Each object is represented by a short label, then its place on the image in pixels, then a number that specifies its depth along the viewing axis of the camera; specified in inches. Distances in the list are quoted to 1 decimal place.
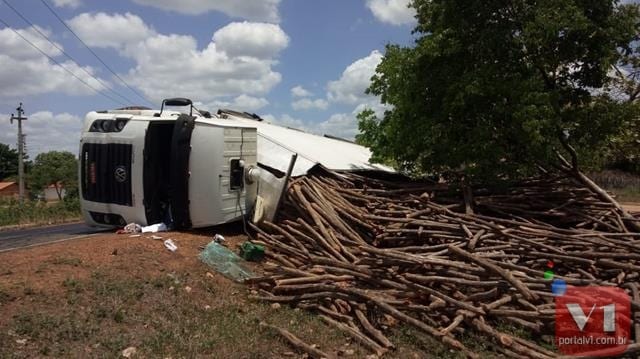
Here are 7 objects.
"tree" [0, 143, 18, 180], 2881.9
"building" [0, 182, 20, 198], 2506.4
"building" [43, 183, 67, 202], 2482.5
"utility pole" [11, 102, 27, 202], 1449.7
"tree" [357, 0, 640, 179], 370.6
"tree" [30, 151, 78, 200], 2522.1
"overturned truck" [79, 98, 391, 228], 357.4
